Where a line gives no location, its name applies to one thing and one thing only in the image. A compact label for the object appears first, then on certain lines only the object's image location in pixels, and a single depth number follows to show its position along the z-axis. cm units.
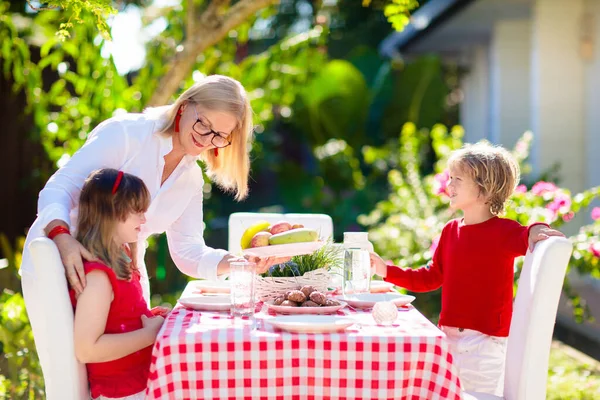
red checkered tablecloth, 254
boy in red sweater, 345
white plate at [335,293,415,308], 317
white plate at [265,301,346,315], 295
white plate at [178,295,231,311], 310
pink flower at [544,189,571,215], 514
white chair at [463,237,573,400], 287
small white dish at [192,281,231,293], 371
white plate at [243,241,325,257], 320
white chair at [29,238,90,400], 270
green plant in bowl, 344
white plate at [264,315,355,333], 259
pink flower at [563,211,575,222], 509
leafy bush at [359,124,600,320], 518
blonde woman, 291
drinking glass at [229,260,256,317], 295
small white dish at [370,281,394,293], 365
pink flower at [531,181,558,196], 525
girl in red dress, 273
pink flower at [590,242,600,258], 495
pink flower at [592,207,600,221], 493
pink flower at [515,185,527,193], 535
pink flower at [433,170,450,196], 517
